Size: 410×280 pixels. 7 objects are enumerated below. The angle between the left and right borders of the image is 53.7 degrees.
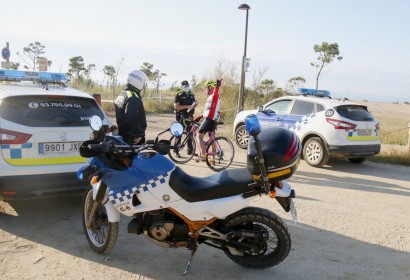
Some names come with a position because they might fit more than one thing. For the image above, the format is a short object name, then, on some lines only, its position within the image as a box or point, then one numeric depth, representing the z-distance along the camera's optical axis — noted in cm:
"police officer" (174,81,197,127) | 940
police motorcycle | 336
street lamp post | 1560
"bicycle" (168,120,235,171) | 830
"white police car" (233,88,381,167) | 885
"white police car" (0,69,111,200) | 441
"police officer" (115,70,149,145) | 529
